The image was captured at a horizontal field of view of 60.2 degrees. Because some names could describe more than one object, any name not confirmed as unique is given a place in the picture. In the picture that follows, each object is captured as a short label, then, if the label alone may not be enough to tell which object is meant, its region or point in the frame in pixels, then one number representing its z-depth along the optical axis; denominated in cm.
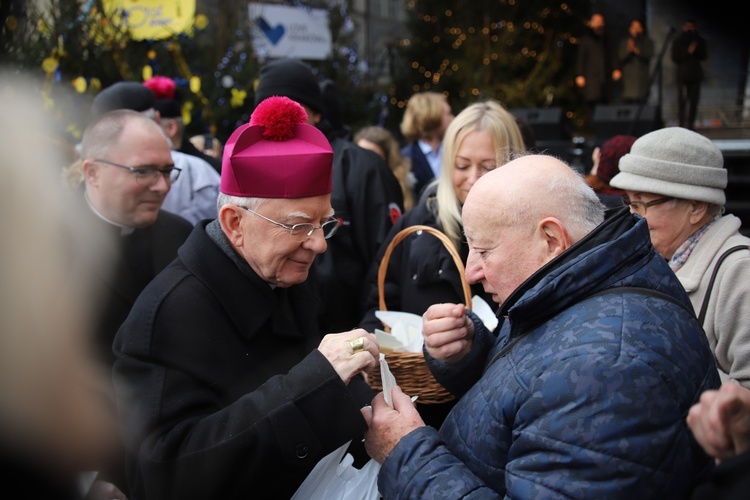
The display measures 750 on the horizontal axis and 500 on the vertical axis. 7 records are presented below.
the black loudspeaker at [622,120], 961
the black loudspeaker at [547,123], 1036
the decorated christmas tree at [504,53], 1426
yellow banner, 708
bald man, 132
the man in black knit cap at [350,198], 387
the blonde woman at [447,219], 292
